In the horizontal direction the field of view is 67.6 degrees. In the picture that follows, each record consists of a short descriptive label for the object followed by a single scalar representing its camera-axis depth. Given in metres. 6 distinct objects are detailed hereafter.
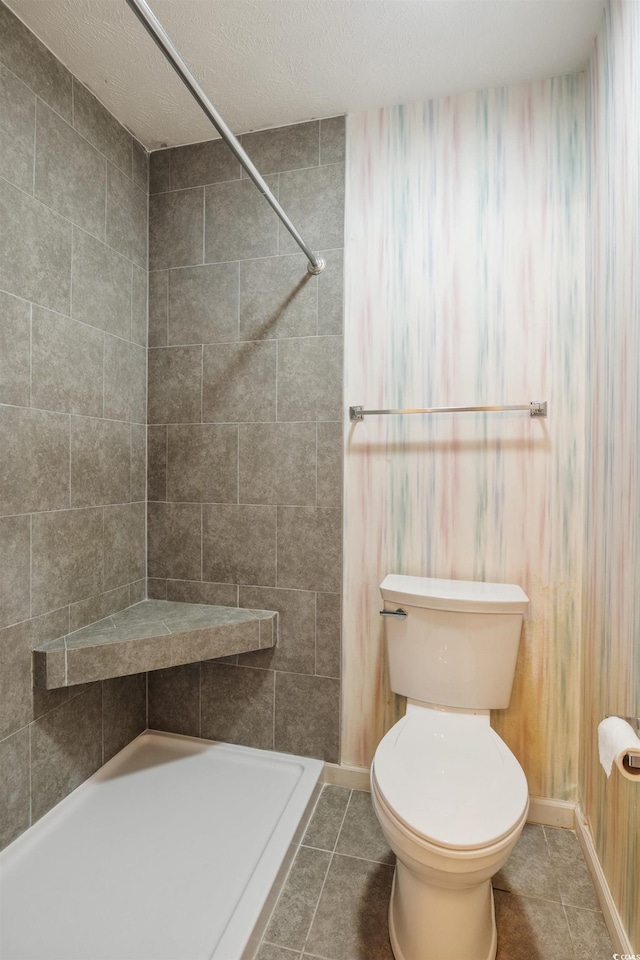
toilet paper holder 0.95
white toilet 1.05
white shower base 1.17
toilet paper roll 0.96
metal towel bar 1.60
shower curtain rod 0.85
